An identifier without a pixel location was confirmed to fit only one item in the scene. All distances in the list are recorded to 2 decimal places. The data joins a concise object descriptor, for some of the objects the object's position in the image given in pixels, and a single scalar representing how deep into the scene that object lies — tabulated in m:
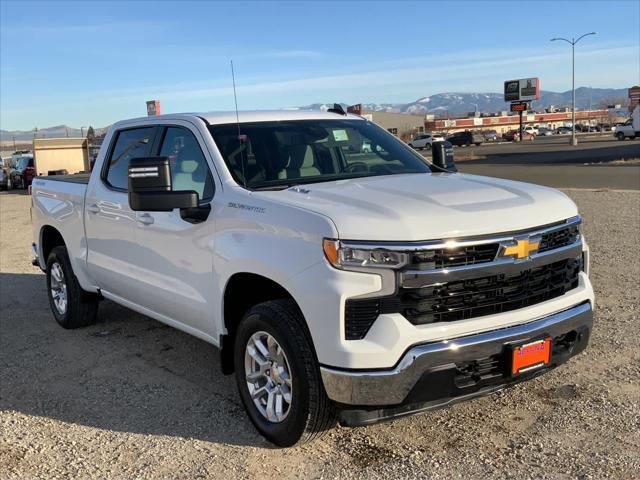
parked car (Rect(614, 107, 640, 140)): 56.22
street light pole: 53.22
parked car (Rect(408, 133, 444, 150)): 64.01
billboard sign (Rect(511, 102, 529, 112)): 88.38
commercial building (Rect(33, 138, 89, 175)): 27.86
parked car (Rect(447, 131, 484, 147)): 69.94
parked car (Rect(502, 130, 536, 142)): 84.16
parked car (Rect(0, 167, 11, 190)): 32.63
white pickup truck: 3.08
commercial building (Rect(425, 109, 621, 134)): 120.88
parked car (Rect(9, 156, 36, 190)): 30.84
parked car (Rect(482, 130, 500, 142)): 81.12
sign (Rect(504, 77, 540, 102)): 89.06
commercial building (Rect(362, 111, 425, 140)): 115.14
